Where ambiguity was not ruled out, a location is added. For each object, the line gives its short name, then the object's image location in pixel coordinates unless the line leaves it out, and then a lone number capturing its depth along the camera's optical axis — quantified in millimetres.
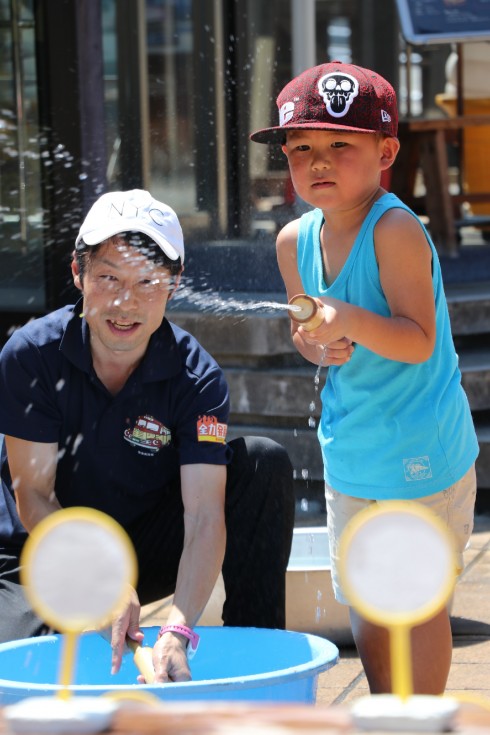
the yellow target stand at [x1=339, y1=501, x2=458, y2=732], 2408
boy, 4812
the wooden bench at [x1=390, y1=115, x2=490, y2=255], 12969
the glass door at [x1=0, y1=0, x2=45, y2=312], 12242
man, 5187
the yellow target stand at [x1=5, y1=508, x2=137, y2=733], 2539
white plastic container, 6312
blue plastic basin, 3928
